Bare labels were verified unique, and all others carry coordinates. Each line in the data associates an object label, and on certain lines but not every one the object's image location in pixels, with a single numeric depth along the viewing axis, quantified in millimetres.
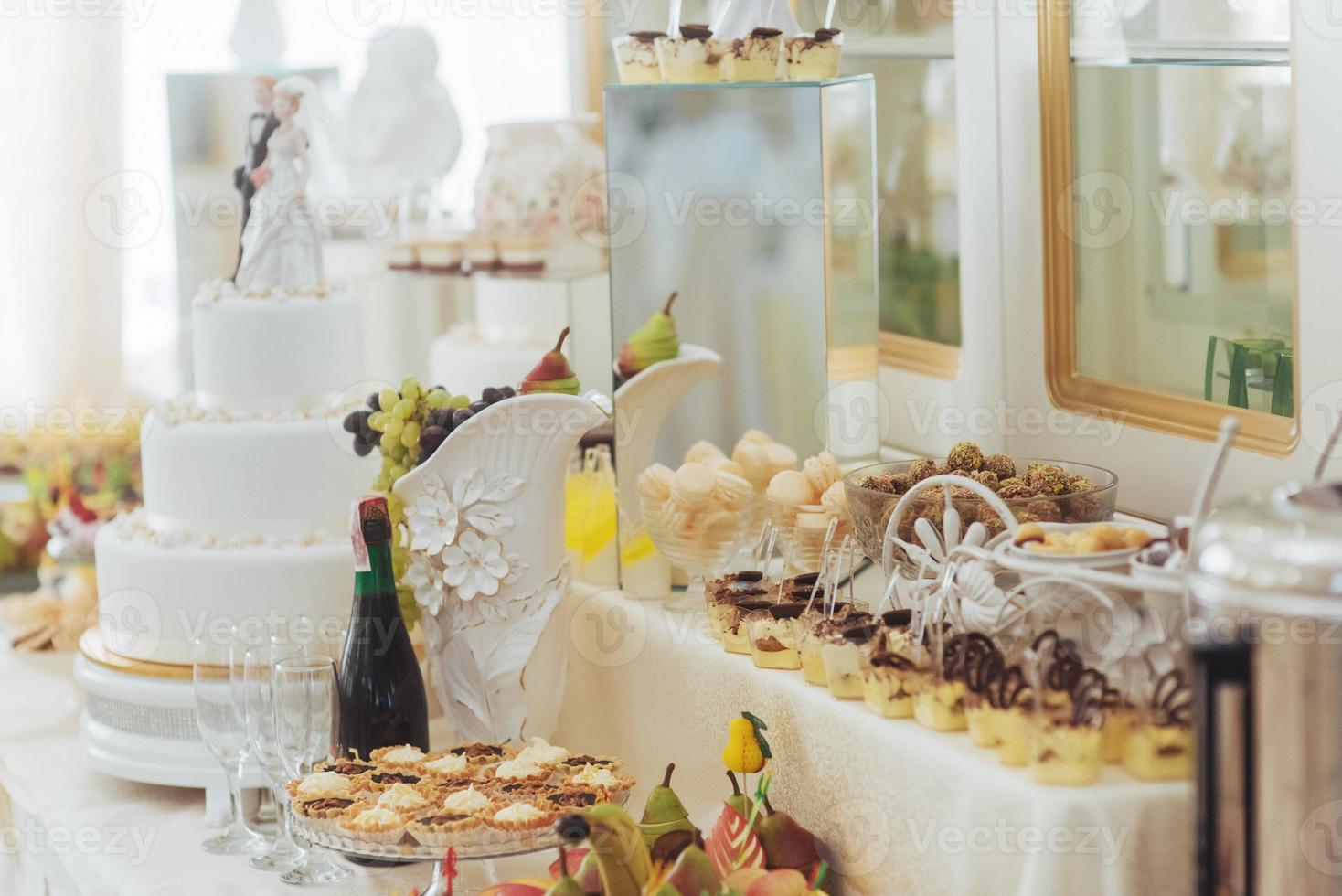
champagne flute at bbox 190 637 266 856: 3282
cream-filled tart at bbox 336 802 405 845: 3108
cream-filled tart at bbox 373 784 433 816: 3142
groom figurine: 3562
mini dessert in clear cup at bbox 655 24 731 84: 3465
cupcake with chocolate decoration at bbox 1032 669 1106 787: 2914
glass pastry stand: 3116
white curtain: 5432
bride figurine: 3558
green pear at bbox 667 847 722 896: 3019
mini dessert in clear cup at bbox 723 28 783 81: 3458
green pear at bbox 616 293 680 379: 3494
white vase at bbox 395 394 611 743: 3372
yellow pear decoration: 3134
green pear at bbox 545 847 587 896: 2998
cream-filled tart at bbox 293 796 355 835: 3136
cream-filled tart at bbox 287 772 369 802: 3177
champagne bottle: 3330
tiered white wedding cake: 3459
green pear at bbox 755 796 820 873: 3097
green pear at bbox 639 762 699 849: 3117
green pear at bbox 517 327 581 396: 3405
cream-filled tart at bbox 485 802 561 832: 3113
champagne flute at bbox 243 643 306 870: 3244
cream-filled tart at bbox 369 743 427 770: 3254
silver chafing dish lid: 2720
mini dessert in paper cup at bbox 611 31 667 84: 3500
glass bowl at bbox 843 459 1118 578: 3165
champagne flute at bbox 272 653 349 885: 3242
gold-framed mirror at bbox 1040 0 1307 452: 3274
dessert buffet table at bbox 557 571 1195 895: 2910
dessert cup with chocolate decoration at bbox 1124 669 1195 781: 2897
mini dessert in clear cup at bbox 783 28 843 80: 3462
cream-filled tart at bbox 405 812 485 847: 3105
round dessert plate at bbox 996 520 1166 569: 2991
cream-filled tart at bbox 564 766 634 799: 3180
